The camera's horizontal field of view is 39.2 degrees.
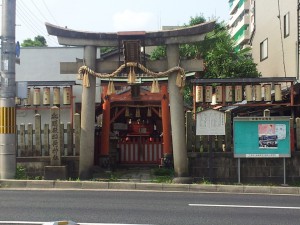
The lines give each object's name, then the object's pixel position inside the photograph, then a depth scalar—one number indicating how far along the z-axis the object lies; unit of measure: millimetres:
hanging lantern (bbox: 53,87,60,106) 17906
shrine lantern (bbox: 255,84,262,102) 16469
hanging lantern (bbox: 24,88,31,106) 18312
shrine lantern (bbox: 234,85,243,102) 16703
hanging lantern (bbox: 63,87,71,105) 17953
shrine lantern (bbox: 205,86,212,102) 16625
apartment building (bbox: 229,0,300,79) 21250
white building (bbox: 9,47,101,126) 22219
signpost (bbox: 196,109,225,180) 14273
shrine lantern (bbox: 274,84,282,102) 16656
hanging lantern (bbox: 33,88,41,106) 18062
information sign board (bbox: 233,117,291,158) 14523
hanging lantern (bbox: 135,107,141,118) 22641
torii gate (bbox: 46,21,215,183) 14484
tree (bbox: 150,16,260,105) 26594
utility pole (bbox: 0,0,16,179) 14141
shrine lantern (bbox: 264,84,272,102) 16603
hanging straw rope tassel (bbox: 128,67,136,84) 14852
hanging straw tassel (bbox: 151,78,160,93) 15008
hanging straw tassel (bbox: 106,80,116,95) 15250
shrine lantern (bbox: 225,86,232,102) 16688
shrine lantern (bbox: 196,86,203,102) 16547
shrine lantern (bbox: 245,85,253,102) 16609
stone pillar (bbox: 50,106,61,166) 14531
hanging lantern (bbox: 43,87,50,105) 18141
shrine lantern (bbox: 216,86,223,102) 16688
